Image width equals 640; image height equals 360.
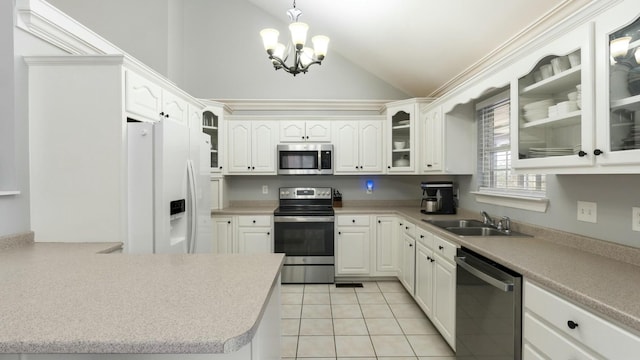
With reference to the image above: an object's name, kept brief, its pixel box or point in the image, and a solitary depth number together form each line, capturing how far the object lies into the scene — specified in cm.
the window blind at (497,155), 238
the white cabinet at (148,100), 185
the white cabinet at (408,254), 302
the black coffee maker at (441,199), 321
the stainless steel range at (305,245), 359
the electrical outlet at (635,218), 143
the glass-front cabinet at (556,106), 136
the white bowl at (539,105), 166
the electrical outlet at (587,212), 166
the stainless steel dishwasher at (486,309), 143
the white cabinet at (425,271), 252
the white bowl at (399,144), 373
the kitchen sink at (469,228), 238
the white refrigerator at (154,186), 184
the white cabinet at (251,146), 383
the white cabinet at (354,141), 387
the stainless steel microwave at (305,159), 380
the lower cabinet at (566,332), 95
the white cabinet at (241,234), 356
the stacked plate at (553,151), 148
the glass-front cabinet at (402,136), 359
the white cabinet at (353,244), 363
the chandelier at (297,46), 228
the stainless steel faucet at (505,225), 233
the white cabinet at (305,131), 385
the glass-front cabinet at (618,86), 118
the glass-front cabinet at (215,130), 371
